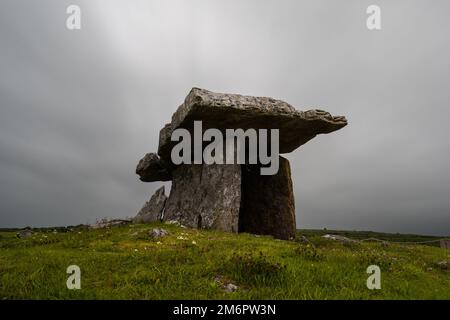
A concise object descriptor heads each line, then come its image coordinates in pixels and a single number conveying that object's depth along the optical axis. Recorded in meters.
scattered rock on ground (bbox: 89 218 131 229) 22.59
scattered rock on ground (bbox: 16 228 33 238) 17.55
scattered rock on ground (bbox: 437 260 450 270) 11.54
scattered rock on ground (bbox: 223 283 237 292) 6.72
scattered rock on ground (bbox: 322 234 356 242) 19.08
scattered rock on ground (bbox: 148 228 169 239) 13.65
